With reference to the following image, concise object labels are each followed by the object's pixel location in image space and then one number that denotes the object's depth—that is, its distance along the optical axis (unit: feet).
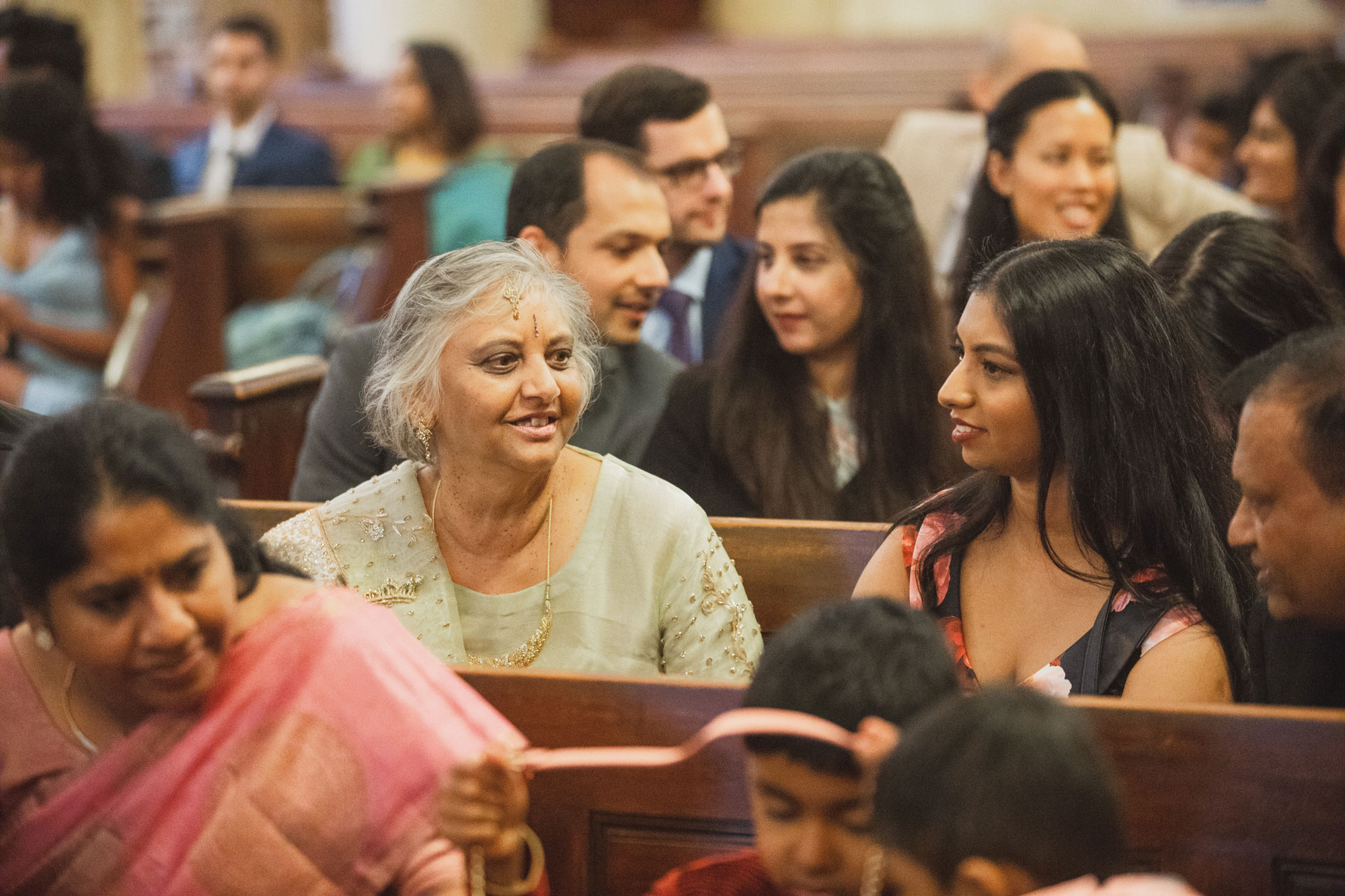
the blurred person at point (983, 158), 14.46
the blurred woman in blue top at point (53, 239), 16.96
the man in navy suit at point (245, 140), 22.13
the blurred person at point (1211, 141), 20.75
